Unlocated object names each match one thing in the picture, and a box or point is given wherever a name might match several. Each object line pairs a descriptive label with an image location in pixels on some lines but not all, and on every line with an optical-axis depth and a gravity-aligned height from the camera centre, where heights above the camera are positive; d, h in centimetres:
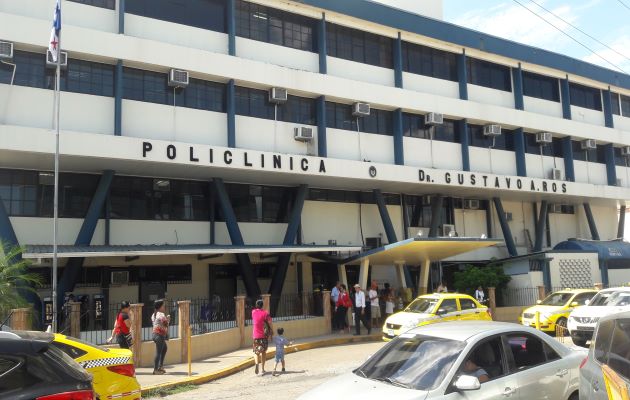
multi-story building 1895 +518
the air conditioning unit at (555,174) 3123 +475
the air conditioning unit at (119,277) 2114 +7
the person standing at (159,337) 1360 -136
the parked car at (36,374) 482 -77
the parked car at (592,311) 1595 -133
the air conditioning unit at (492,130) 2889 +665
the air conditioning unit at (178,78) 2019 +685
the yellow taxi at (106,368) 823 -126
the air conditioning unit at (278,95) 2244 +680
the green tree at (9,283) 1355 +0
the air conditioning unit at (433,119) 2656 +674
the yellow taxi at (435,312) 1683 -130
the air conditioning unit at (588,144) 3325 +668
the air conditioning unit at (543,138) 3092 +662
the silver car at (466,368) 606 -113
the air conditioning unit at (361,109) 2447 +671
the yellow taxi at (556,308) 2006 -154
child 1339 -163
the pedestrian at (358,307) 2045 -130
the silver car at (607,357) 518 -91
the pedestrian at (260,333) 1347 -136
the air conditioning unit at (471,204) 3012 +320
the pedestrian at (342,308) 2088 -131
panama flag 1491 +627
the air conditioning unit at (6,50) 1742 +691
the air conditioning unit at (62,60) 1770 +680
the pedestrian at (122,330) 1319 -115
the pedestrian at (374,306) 2180 -135
